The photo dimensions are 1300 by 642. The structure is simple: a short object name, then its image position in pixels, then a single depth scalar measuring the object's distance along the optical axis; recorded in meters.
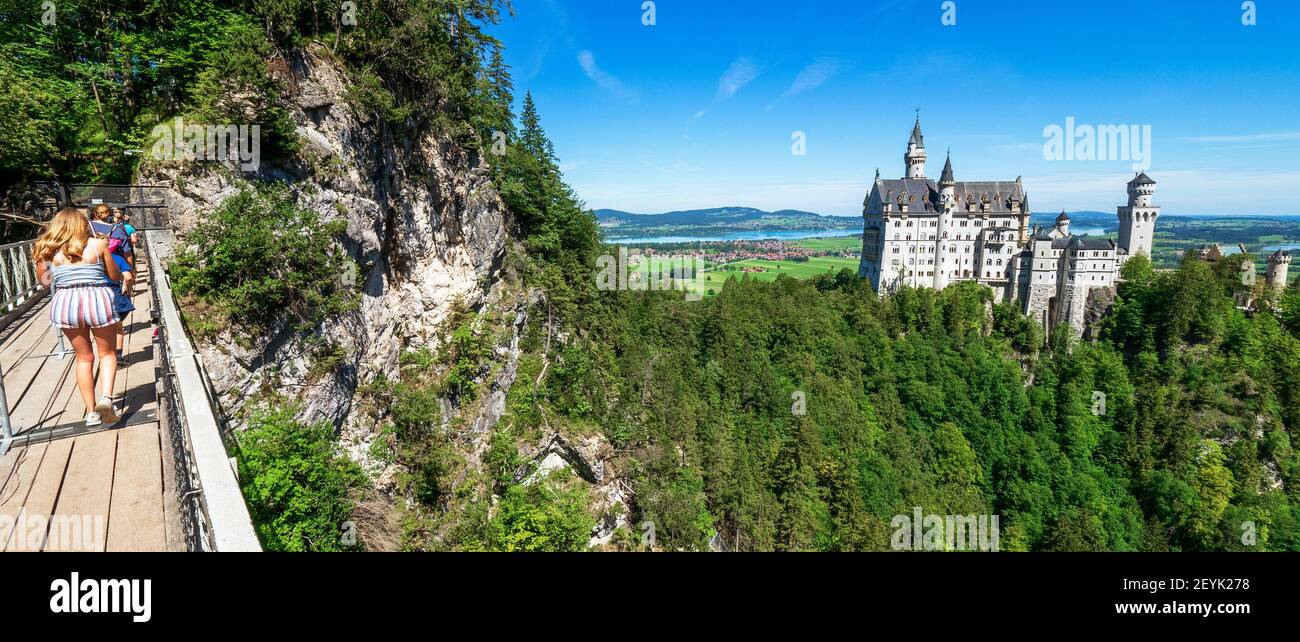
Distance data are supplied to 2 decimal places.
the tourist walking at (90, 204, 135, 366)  6.36
